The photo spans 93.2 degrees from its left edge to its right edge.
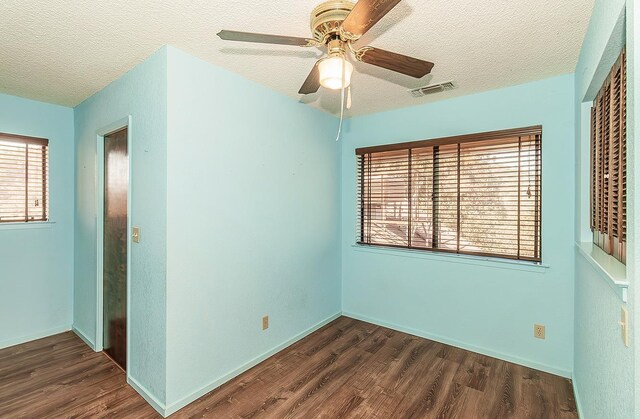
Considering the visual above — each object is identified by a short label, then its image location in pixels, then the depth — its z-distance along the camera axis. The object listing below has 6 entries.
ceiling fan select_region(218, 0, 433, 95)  1.18
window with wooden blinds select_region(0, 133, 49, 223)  2.89
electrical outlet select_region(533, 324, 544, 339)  2.55
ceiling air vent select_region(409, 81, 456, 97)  2.64
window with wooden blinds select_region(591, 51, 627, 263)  1.28
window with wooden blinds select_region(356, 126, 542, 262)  2.64
